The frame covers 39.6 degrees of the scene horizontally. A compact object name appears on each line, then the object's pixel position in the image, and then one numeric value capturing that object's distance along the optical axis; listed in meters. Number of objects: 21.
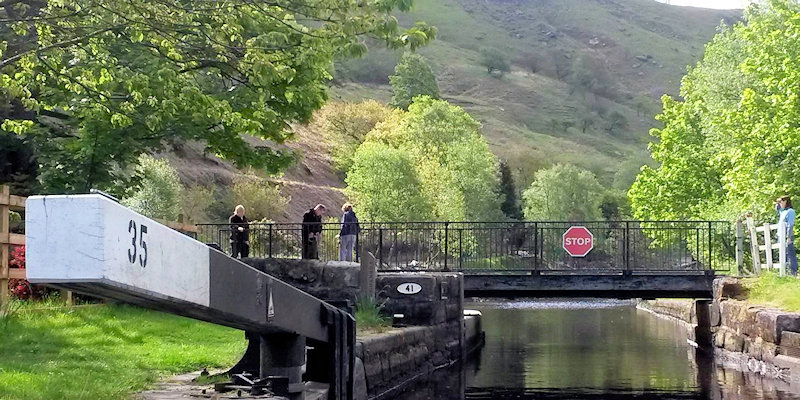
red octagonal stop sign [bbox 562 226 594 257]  27.48
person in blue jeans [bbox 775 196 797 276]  21.02
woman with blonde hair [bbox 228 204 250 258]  25.39
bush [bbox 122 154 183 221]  46.46
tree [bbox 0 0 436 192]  12.16
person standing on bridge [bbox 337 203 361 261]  25.52
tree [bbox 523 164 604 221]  97.06
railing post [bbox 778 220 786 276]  21.09
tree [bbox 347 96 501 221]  69.75
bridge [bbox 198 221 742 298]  25.53
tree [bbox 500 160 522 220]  96.81
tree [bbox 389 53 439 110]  125.56
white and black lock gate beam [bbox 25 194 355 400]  4.32
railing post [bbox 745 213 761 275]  24.16
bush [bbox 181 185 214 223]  56.56
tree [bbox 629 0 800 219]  29.14
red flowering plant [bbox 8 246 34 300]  15.78
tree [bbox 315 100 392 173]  98.81
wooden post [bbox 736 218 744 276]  25.42
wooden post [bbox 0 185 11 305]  14.08
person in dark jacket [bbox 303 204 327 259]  25.42
